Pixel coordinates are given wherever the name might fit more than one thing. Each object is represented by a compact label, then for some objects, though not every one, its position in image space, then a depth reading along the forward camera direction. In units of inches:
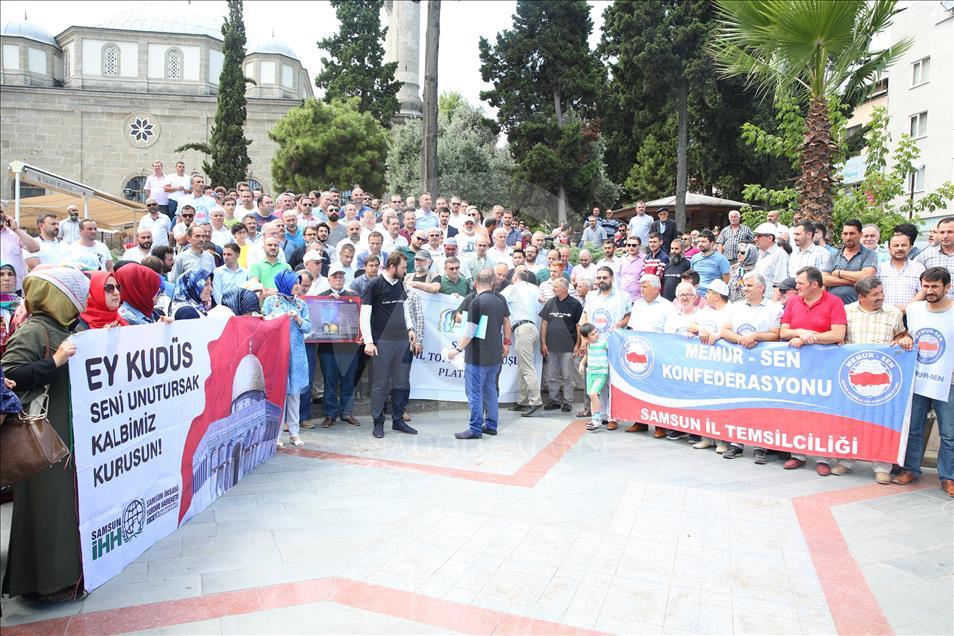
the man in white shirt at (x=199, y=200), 491.5
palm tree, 403.2
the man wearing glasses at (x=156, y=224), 438.0
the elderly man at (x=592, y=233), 664.7
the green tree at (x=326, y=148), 1311.5
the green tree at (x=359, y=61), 1573.6
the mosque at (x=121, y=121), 1830.7
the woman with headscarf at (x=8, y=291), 279.3
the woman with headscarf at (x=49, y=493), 149.9
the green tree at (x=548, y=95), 1145.4
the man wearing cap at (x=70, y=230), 538.0
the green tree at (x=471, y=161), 1167.6
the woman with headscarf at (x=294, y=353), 297.4
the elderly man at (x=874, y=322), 262.1
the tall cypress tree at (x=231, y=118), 1477.6
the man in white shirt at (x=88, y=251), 353.4
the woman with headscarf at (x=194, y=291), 266.7
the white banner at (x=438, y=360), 383.6
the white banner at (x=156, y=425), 160.7
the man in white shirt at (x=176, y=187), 513.0
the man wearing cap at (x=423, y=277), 369.7
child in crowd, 348.5
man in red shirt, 272.8
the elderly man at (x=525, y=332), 389.7
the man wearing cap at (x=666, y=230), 533.3
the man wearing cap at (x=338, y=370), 338.0
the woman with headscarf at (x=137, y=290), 191.9
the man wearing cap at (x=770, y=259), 389.4
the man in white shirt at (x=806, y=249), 353.1
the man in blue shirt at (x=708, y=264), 395.9
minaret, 1802.4
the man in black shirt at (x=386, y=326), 324.2
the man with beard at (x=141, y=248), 359.9
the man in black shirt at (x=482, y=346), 323.6
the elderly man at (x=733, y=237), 512.4
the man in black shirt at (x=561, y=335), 385.1
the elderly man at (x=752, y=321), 294.2
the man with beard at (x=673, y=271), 419.8
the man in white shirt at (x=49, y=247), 385.7
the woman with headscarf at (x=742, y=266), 432.1
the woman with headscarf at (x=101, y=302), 166.1
